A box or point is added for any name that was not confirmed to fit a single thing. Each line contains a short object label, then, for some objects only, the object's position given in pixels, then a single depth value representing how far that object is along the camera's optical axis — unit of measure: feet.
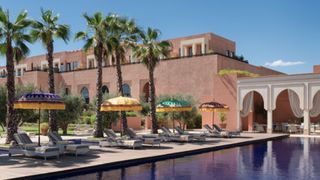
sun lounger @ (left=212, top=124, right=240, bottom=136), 87.97
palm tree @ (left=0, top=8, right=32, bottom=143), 64.08
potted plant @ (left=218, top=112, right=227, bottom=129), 114.01
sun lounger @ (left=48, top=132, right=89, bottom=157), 50.62
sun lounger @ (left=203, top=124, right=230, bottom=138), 87.76
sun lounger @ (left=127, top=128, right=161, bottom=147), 65.00
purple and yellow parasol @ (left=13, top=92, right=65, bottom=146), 53.72
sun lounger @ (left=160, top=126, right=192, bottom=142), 74.18
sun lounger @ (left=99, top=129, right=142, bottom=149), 61.36
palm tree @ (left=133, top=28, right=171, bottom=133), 89.45
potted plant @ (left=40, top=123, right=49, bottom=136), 98.32
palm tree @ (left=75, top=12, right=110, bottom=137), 80.23
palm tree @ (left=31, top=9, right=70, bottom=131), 71.56
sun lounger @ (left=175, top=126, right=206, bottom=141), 75.68
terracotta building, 119.34
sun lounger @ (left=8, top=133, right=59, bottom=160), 47.24
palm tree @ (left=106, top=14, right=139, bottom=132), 81.05
